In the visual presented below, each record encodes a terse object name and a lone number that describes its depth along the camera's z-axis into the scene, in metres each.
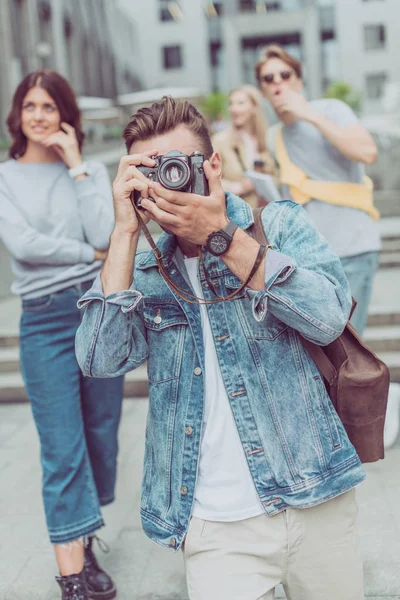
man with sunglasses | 3.76
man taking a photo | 1.88
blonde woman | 5.54
